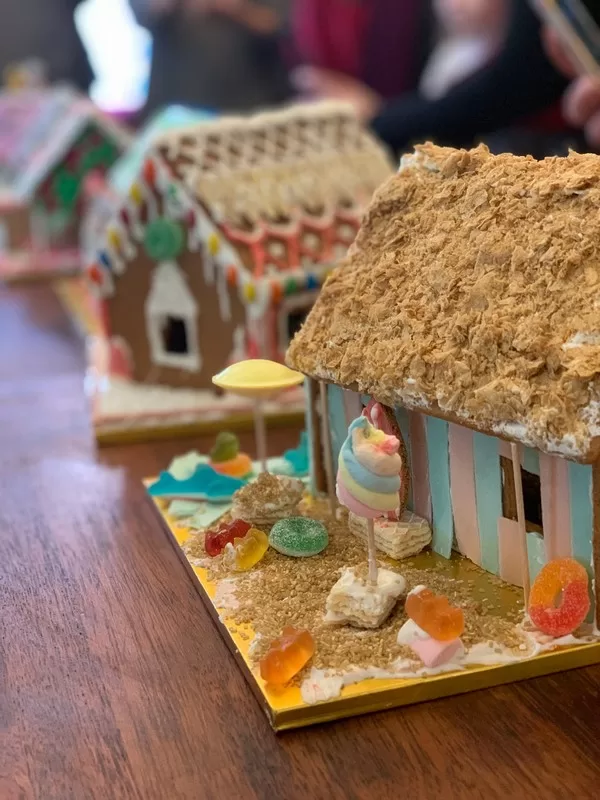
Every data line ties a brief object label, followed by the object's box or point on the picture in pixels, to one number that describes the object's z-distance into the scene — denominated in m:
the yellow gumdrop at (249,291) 0.54
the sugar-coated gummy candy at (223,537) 0.38
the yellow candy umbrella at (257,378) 0.36
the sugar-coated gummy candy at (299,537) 0.37
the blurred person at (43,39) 1.68
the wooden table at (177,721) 0.26
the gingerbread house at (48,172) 1.19
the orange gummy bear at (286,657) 0.29
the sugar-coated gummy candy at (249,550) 0.36
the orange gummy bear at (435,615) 0.29
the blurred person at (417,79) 0.69
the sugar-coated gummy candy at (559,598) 0.30
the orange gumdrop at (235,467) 0.45
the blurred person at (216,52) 1.31
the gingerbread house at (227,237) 0.55
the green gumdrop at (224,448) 0.45
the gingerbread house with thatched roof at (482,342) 0.30
